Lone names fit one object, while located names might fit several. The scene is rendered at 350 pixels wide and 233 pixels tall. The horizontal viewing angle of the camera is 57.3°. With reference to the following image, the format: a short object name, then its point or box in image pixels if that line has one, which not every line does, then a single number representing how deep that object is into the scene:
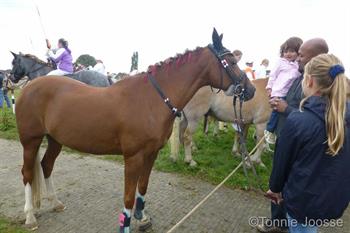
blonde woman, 1.97
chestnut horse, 3.38
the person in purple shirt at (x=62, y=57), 8.39
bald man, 3.08
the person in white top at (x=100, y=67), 12.83
